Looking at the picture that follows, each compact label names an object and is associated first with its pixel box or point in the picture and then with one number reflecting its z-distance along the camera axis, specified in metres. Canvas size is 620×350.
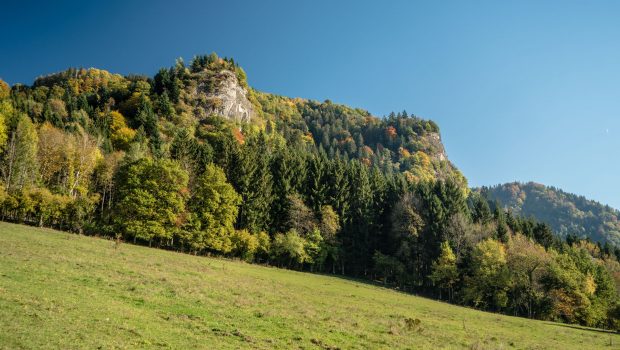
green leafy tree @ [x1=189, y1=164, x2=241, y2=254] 68.00
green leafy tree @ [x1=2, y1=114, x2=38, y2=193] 67.88
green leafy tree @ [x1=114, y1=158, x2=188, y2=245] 64.12
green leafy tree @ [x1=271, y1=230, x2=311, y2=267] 75.38
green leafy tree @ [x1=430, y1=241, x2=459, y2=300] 75.25
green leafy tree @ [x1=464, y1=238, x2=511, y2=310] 71.62
